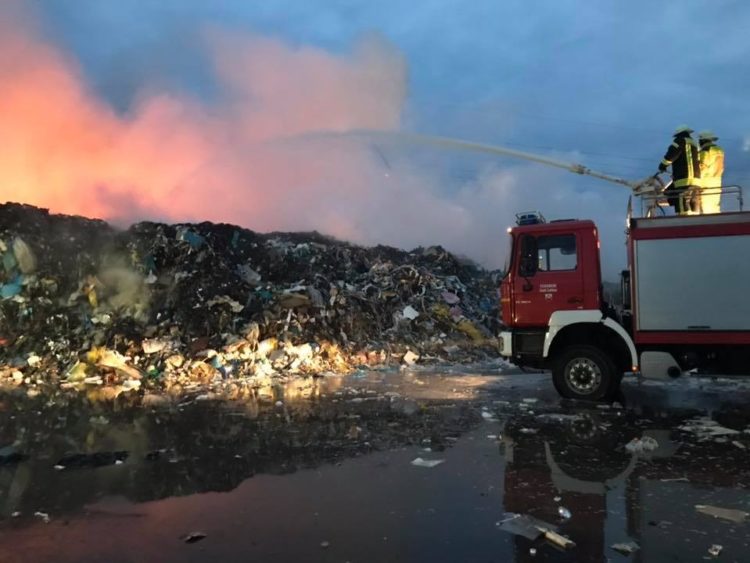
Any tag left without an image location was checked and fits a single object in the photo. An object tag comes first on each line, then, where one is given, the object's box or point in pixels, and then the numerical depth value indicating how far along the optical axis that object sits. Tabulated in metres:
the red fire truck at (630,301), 7.23
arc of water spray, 8.90
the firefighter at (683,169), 7.92
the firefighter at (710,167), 7.94
